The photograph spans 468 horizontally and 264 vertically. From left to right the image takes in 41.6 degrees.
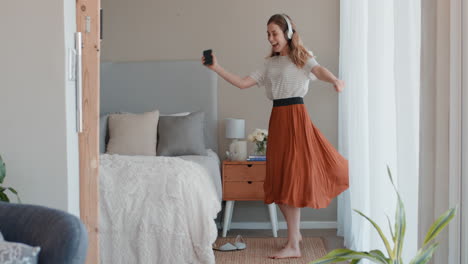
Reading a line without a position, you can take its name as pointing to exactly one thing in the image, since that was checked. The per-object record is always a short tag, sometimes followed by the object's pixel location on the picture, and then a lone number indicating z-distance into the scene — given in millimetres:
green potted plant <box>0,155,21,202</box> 2393
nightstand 4906
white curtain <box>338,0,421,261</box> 2418
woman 4188
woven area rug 4184
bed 3398
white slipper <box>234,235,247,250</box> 4528
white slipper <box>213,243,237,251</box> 4484
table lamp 5105
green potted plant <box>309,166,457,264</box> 1699
